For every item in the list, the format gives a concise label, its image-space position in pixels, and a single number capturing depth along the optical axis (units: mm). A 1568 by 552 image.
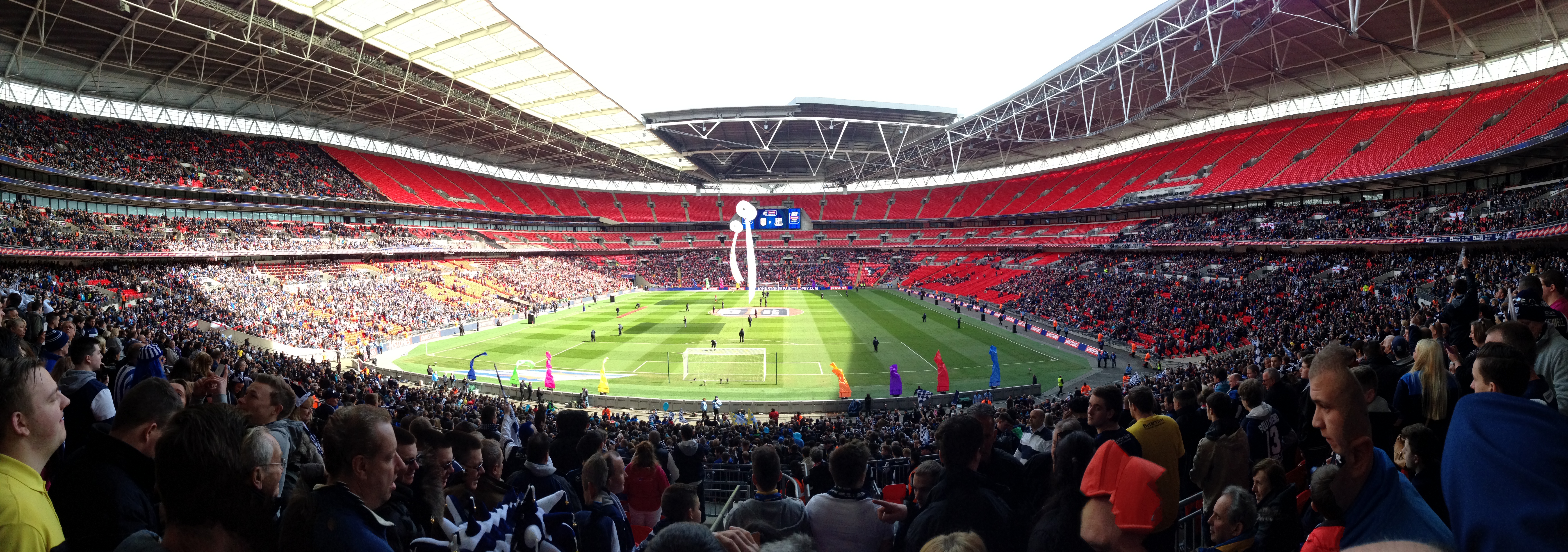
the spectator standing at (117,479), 2414
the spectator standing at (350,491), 2369
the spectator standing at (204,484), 2047
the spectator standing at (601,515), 3617
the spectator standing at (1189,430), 5809
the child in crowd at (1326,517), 2246
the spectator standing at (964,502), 3188
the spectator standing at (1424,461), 3309
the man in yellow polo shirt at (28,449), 1928
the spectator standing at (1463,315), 6207
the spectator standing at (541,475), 4238
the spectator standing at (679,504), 3439
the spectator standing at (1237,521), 3613
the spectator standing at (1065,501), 2957
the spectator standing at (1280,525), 3551
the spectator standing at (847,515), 3332
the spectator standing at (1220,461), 4500
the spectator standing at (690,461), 7105
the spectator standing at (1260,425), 5145
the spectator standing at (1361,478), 1831
